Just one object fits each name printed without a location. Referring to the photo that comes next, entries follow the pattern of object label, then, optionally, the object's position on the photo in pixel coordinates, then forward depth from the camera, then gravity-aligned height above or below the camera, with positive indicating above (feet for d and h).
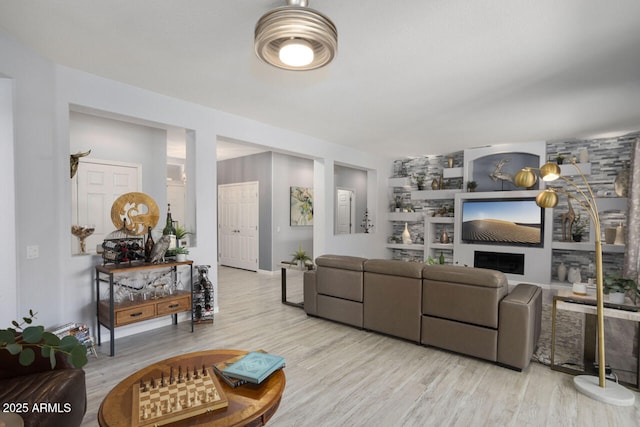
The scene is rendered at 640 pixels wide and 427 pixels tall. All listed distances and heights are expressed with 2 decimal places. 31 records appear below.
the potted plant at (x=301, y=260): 15.17 -2.32
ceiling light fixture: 5.50 +2.90
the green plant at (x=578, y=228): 19.29 -1.08
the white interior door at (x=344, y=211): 27.48 -0.16
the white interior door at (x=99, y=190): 14.43 +0.85
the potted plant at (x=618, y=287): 9.04 -2.11
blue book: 5.24 -2.57
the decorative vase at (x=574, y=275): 18.81 -3.72
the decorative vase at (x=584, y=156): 19.07 +3.06
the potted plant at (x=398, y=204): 26.84 +0.37
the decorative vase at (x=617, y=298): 9.04 -2.38
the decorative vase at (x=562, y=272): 19.58 -3.65
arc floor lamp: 7.84 -4.32
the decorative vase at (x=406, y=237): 25.96 -2.15
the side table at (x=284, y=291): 15.55 -3.91
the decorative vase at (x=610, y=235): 17.06 -1.31
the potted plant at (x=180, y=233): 12.86 -0.95
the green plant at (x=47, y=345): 2.96 -1.28
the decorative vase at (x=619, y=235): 16.84 -1.29
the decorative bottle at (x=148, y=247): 11.68 -1.33
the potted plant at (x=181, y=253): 12.37 -1.65
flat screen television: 20.30 -0.80
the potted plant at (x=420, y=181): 25.39 +2.12
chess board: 4.36 -2.67
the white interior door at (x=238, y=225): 24.38 -1.22
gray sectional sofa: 9.41 -3.04
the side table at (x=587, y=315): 8.46 -2.69
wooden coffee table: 4.40 -2.77
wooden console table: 10.21 -3.14
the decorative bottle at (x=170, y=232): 12.41 -0.85
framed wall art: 24.46 +0.23
